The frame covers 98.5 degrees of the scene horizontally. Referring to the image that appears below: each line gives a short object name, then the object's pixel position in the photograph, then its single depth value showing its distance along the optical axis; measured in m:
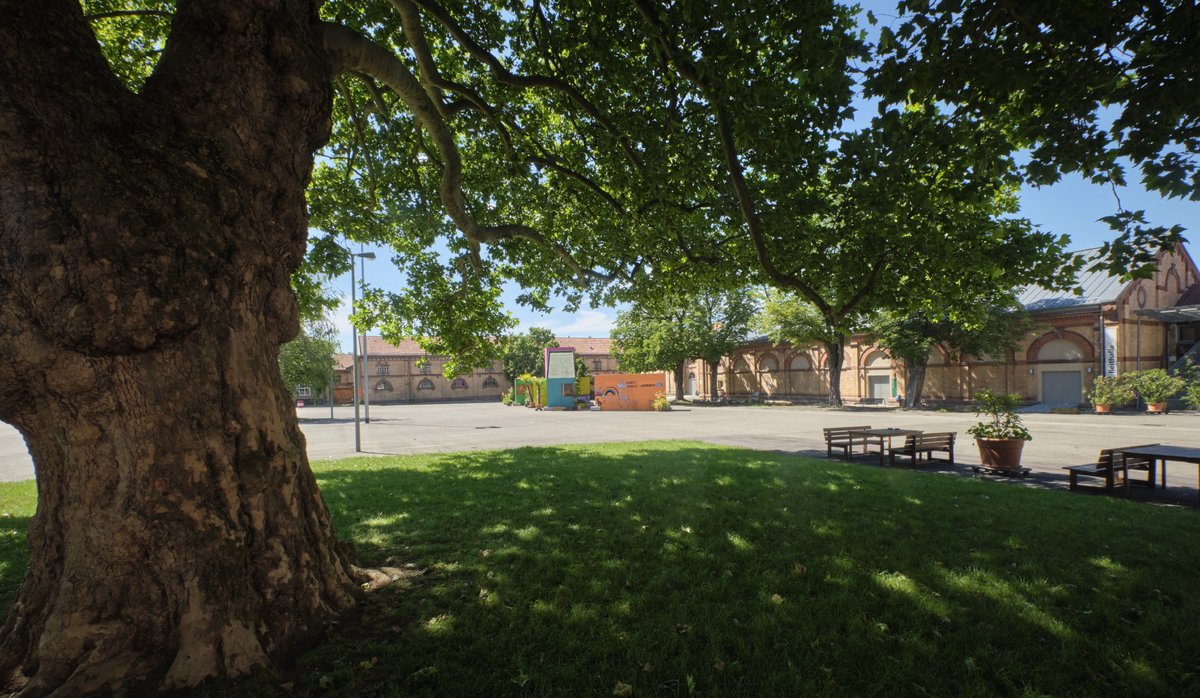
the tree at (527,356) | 65.81
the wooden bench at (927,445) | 10.60
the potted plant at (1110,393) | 24.97
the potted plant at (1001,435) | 9.52
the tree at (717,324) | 43.84
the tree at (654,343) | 43.81
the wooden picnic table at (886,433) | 10.91
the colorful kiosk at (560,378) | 38.66
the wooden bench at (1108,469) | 7.67
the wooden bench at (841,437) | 11.56
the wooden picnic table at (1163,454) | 7.04
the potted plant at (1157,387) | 24.06
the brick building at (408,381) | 64.19
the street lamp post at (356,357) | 14.65
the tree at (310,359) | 31.11
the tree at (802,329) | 35.69
